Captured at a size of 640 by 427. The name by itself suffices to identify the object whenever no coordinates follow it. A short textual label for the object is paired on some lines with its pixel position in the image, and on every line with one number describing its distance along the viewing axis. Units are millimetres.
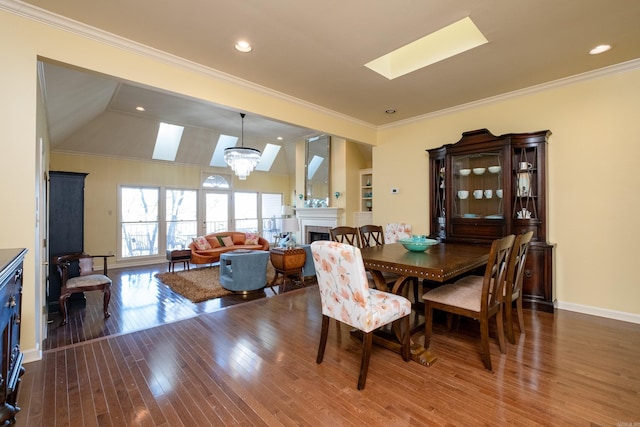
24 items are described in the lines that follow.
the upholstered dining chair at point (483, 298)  2172
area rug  4297
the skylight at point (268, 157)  9070
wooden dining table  2160
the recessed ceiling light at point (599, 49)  2785
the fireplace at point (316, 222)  6578
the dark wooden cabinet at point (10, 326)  1329
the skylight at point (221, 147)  7981
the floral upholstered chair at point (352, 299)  1953
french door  8312
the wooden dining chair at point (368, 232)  3785
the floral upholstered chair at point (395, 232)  4297
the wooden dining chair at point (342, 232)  3390
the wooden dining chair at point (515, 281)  2416
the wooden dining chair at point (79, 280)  3258
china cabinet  3508
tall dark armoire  3797
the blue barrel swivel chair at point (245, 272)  4336
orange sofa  6223
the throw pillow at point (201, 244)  6441
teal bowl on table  2883
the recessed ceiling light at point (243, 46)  2719
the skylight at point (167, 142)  7109
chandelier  5754
